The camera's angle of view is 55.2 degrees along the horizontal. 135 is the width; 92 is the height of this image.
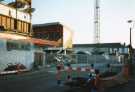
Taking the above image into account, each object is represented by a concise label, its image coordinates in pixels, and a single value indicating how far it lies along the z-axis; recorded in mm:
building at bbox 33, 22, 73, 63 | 30421
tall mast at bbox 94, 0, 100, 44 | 41717
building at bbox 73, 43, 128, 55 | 44881
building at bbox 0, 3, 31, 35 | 17783
